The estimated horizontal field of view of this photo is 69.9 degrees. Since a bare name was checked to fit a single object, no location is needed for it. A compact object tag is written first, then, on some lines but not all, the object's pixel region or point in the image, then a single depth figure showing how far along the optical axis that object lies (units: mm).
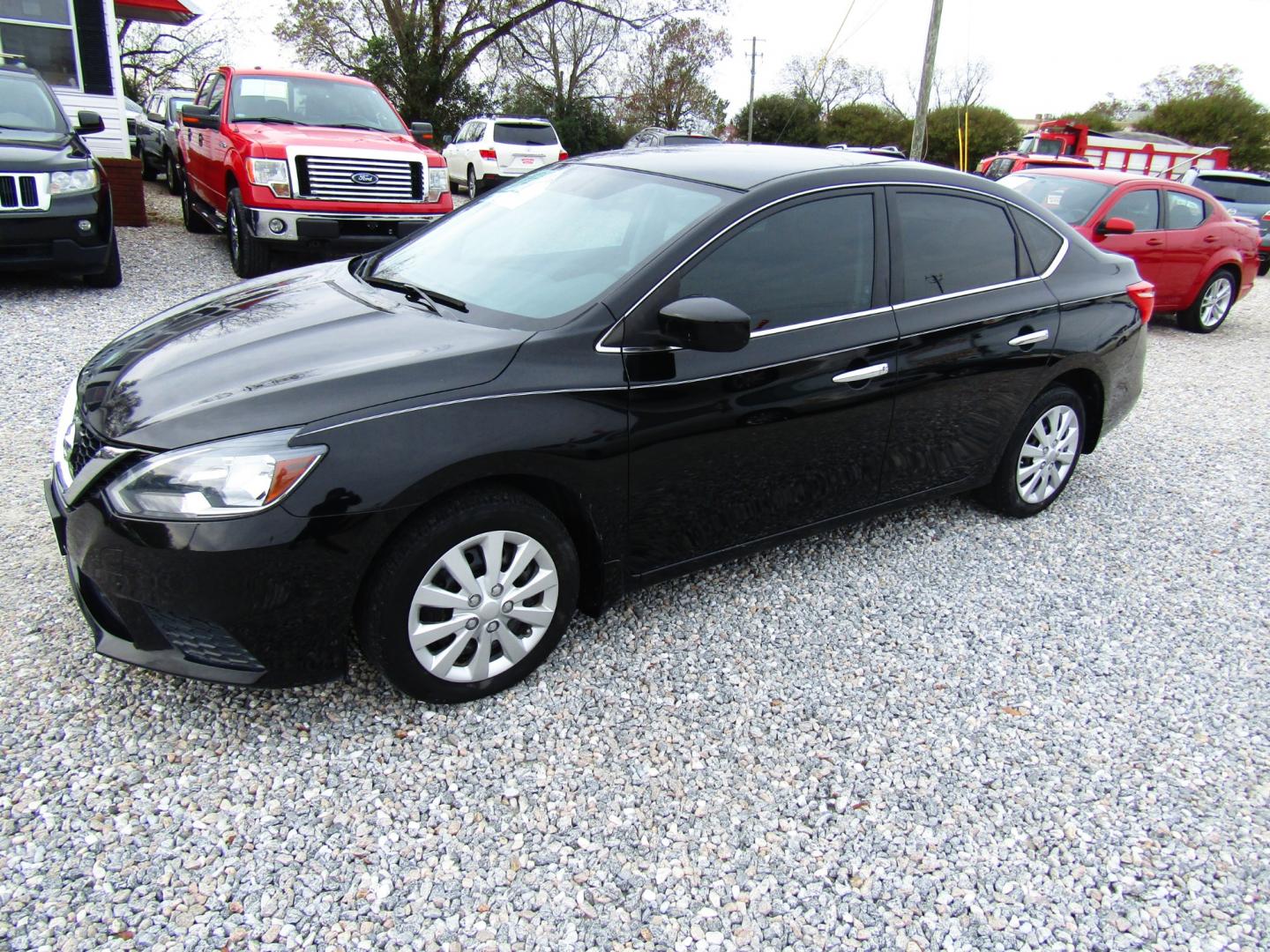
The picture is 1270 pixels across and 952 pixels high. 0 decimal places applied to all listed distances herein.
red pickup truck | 8062
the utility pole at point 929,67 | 22609
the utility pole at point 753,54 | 55531
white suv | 18188
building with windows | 11711
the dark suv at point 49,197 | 7125
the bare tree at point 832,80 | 55281
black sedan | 2449
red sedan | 9219
